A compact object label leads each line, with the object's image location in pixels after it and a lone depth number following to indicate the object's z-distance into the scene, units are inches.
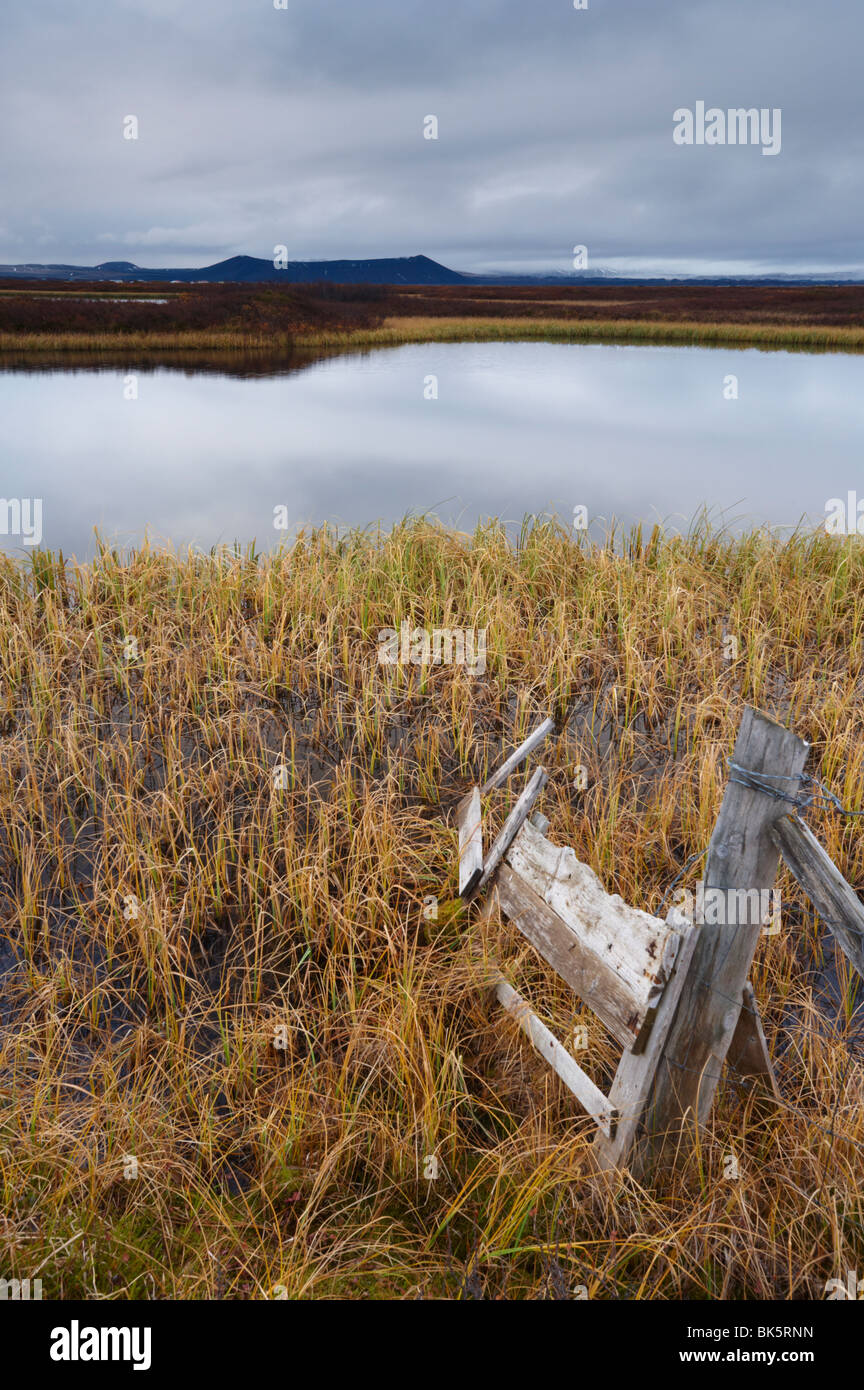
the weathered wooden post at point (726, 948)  84.4
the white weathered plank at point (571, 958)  102.0
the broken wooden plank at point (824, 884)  81.8
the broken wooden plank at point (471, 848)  140.8
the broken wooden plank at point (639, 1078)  92.0
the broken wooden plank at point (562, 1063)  101.4
